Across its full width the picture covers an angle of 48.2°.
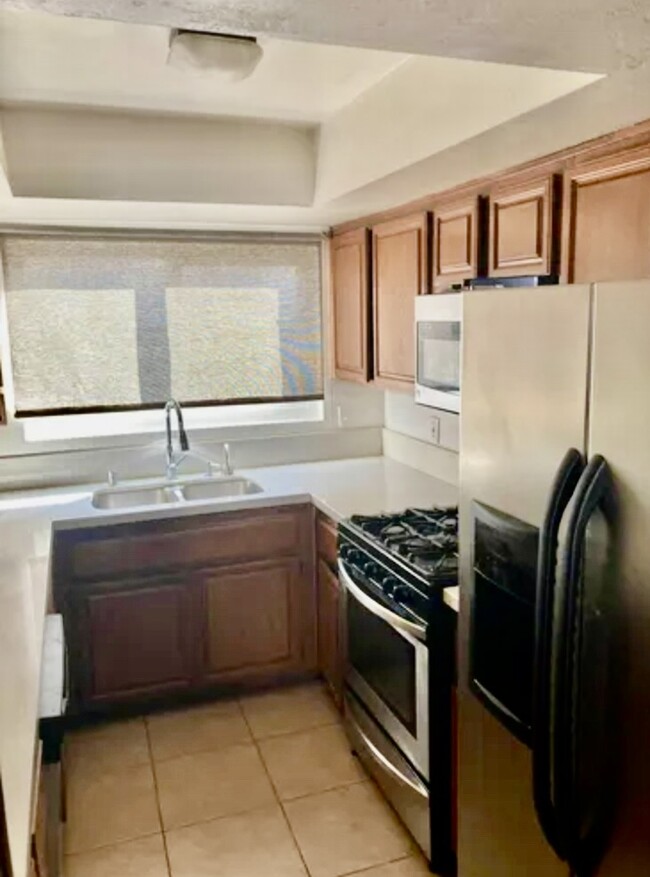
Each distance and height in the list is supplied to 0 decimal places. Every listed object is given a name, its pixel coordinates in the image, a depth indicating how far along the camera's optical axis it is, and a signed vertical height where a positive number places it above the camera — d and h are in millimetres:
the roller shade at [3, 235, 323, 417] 3316 -17
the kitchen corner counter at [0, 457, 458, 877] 1363 -786
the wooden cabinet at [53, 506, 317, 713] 2914 -1187
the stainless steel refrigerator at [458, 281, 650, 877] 1176 -446
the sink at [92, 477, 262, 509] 3339 -815
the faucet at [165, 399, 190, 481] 3336 -561
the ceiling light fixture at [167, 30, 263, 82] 1875 +691
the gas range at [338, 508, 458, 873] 2104 -1080
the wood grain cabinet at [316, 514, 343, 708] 2980 -1227
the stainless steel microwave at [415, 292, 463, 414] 2338 -124
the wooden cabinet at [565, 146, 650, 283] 1689 +222
